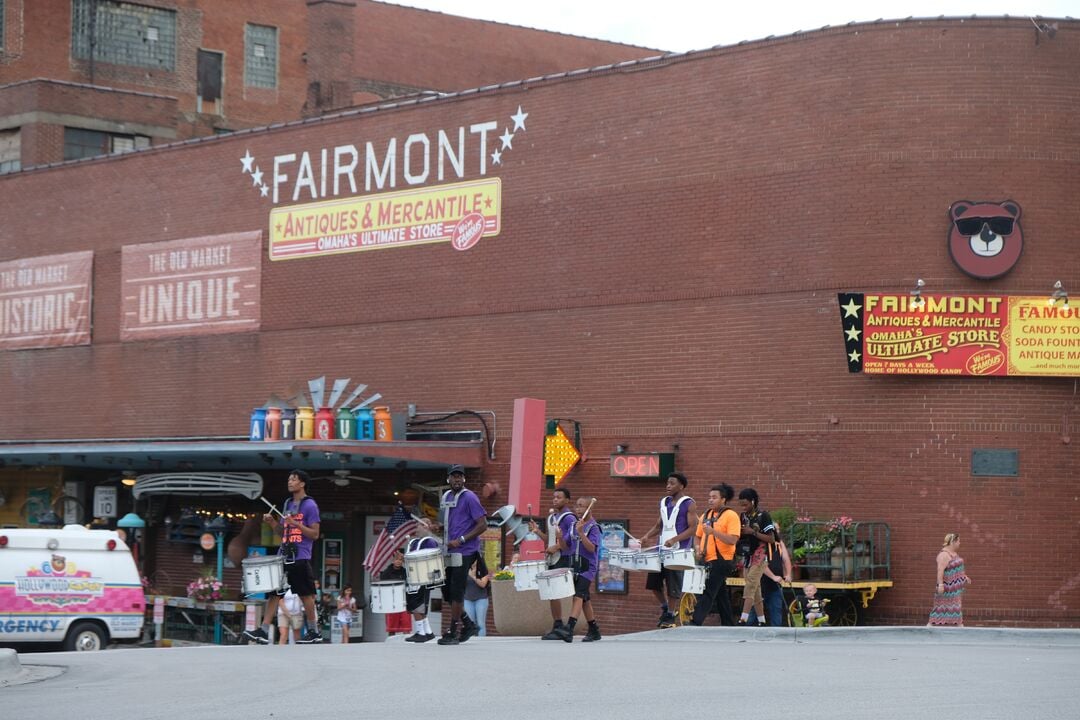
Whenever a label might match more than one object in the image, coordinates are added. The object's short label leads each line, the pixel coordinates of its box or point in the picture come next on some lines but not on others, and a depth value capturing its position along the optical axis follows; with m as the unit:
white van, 21.95
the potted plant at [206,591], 29.12
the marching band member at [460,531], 17.83
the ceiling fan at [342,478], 27.69
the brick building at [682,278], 23.48
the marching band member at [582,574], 18.84
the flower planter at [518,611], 23.03
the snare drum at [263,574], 18.88
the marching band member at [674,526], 20.19
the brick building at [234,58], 41.09
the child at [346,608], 27.77
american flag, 24.67
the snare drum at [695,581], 19.69
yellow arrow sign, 26.41
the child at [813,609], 21.83
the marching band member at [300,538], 18.91
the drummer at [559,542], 18.97
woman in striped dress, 21.25
